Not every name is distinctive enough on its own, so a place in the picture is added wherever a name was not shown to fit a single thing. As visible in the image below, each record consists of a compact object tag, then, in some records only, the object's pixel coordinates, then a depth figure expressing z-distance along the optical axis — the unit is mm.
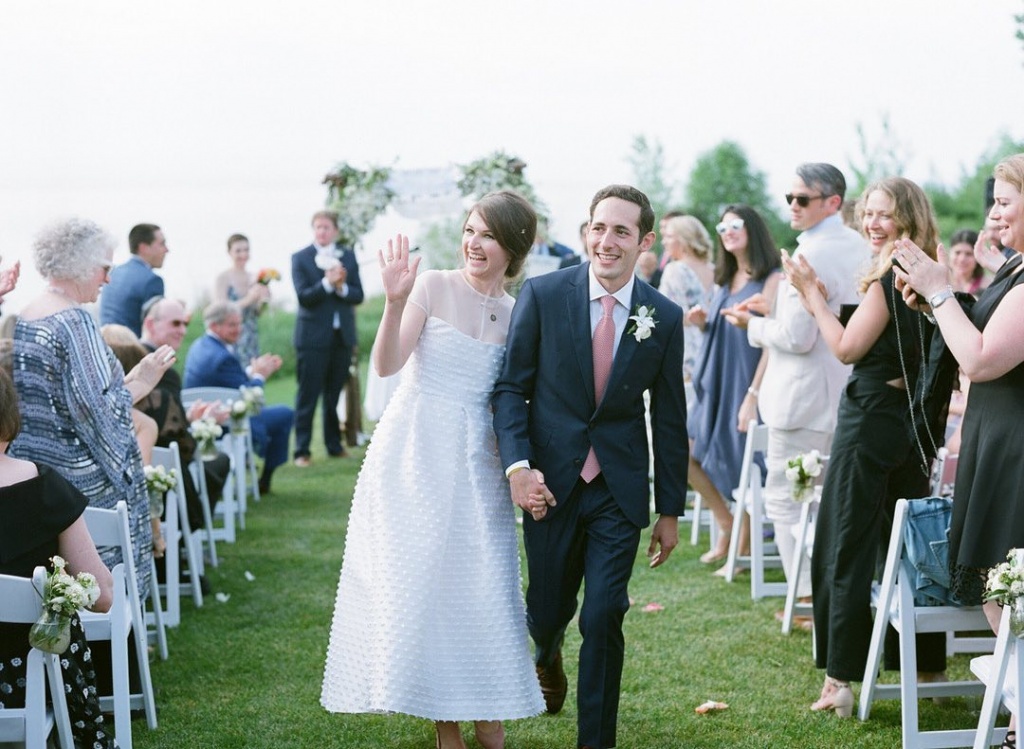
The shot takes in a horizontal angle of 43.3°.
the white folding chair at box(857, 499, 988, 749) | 4504
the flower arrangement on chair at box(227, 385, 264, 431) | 9516
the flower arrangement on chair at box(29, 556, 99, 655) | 3572
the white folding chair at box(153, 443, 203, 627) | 6676
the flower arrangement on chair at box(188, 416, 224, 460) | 8297
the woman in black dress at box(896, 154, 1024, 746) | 3818
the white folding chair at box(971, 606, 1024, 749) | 3617
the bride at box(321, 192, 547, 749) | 4363
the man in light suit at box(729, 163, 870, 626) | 6082
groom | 4363
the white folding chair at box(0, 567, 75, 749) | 3578
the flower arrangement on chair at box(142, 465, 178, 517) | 6145
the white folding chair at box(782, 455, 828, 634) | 6125
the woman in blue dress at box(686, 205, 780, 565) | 7609
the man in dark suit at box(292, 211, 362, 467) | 12492
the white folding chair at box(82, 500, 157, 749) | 4531
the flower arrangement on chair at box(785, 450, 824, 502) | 5914
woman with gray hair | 5074
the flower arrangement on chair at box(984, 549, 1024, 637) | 3510
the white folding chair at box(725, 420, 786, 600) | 6812
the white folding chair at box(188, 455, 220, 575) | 8039
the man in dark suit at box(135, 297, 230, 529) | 7211
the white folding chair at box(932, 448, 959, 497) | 5141
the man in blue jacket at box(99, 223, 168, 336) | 9352
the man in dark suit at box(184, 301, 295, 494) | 9680
